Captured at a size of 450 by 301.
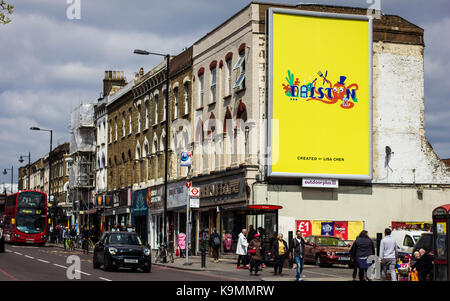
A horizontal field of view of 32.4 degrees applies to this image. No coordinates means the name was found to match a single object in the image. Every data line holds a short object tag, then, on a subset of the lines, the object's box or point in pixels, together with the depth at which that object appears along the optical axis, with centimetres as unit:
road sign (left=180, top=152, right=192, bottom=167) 4050
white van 2992
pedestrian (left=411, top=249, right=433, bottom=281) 2072
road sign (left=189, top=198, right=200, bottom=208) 3453
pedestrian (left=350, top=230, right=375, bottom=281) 2306
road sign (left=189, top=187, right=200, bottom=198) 3469
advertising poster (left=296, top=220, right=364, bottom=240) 3849
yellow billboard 3784
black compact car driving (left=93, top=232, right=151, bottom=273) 2778
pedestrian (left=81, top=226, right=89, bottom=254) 4660
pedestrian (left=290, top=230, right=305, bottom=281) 2562
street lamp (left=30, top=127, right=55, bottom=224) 6931
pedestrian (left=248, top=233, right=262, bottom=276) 2858
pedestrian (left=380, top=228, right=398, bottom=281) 2311
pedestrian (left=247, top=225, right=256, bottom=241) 3445
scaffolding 7425
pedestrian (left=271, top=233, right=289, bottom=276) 2862
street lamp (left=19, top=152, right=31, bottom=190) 10375
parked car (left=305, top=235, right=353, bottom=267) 3394
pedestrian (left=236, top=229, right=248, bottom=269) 3222
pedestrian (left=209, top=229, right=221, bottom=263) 3759
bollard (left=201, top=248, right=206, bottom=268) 3275
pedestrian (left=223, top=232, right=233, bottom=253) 3991
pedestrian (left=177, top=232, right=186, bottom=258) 4242
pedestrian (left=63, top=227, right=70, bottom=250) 5321
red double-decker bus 5841
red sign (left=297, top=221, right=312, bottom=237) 3841
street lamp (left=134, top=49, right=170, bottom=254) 3703
